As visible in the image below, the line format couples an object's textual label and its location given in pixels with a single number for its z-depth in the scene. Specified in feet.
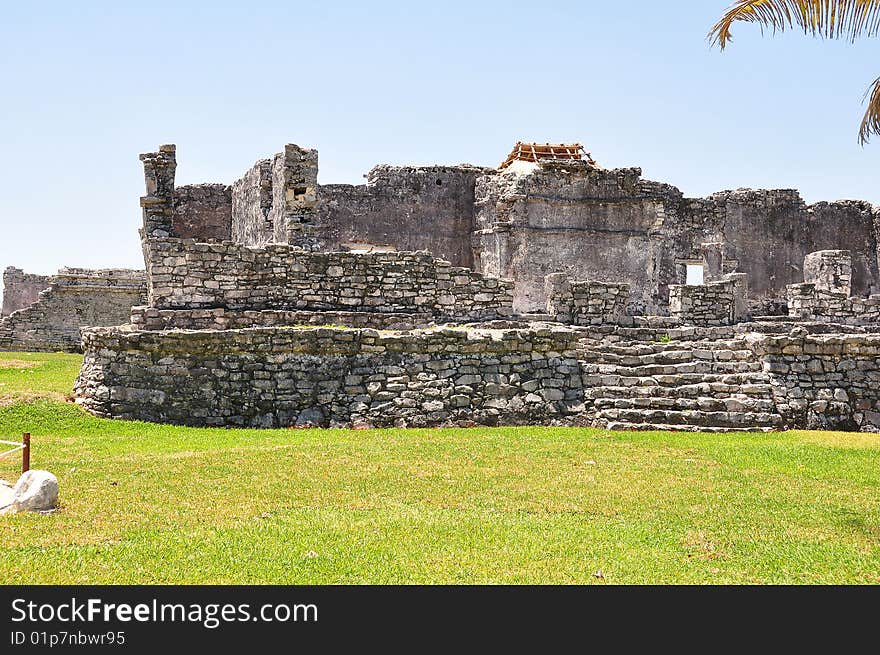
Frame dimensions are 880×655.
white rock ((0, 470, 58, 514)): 22.57
